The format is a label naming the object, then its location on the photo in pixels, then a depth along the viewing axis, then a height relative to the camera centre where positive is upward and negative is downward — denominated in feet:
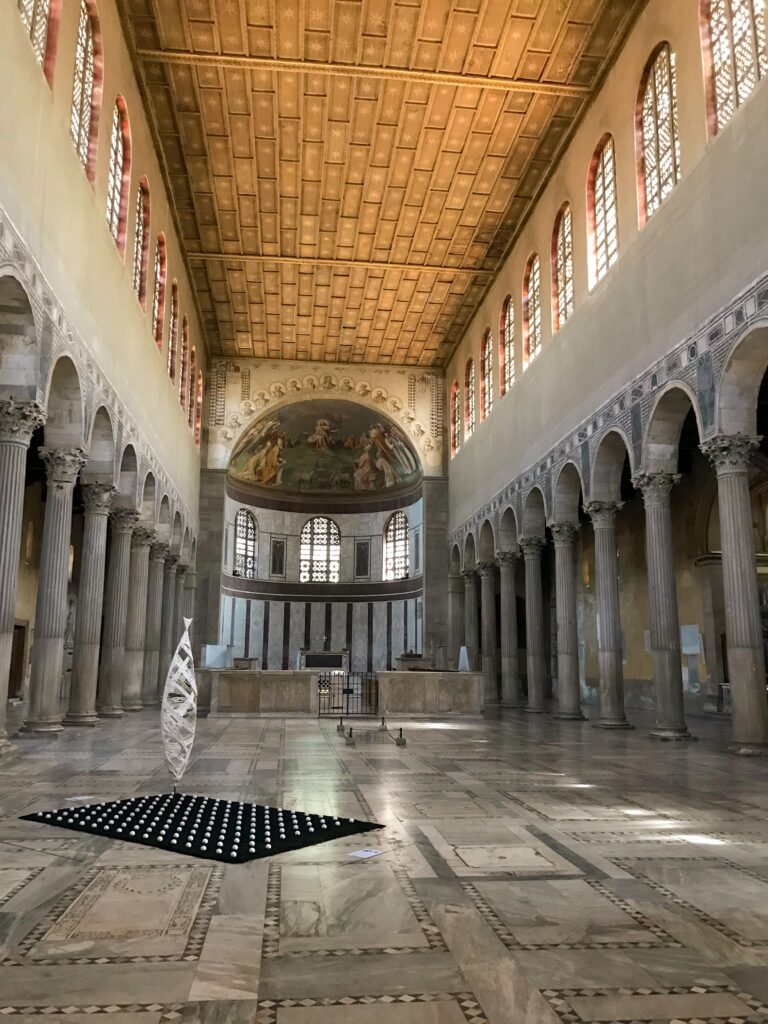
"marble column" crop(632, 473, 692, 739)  48.75 +4.06
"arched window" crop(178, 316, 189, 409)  91.26 +33.47
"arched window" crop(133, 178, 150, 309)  66.90 +33.73
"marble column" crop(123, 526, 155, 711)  72.84 +5.28
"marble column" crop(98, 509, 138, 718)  62.85 +4.54
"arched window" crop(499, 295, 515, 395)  83.76 +32.80
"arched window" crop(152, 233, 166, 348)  74.13 +33.09
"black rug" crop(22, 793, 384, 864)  19.40 -3.72
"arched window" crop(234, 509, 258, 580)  126.89 +19.65
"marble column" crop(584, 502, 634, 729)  57.88 +4.37
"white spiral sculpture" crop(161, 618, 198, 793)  24.61 -0.94
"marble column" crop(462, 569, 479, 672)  101.29 +7.84
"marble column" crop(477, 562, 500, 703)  90.55 +4.91
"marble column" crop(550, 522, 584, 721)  66.28 +4.06
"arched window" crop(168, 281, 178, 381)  83.05 +32.89
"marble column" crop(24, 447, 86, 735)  47.26 +4.44
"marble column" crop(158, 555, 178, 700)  88.74 +6.16
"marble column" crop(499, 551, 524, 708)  83.20 +4.02
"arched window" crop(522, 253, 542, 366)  76.02 +33.29
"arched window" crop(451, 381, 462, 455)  107.34 +32.57
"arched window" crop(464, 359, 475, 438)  99.25 +32.41
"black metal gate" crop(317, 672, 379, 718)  75.97 -2.01
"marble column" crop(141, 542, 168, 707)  80.84 +5.45
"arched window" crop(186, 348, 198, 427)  97.69 +32.70
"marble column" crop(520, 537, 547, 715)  75.20 +4.65
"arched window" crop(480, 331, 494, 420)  90.53 +32.30
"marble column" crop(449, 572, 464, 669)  106.11 +7.92
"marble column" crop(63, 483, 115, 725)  55.62 +4.51
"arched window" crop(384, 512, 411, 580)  127.65 +19.31
